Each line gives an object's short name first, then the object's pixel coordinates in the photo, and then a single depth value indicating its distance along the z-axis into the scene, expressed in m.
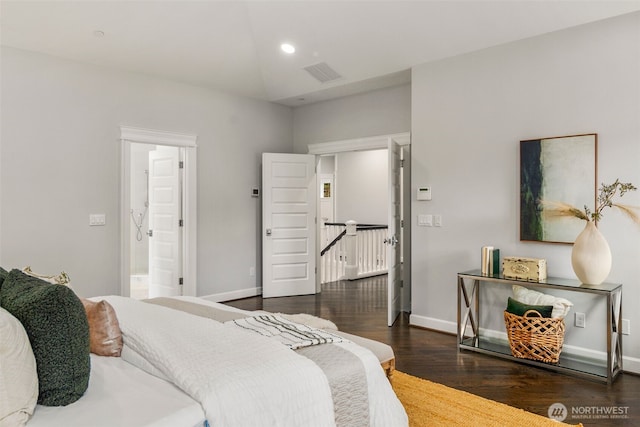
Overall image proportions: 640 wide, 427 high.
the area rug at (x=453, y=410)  2.45
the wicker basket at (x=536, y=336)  3.32
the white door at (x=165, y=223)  5.45
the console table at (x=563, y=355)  3.09
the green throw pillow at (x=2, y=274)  1.93
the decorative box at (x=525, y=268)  3.47
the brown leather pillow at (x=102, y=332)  1.93
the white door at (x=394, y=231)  4.62
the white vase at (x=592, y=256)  3.17
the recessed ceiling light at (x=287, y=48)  4.77
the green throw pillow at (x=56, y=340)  1.44
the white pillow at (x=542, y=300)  3.36
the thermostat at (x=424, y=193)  4.51
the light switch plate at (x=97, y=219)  4.57
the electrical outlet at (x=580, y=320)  3.51
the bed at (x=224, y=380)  1.45
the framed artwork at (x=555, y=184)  3.48
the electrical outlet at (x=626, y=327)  3.31
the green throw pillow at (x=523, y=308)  3.38
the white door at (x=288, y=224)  6.04
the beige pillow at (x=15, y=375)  1.29
